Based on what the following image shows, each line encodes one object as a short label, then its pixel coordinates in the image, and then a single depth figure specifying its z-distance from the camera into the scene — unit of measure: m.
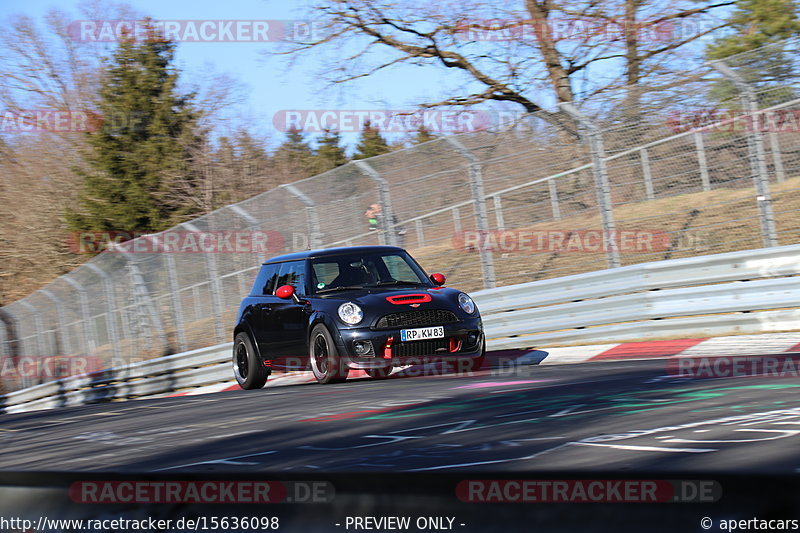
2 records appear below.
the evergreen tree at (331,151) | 62.98
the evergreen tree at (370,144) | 69.96
